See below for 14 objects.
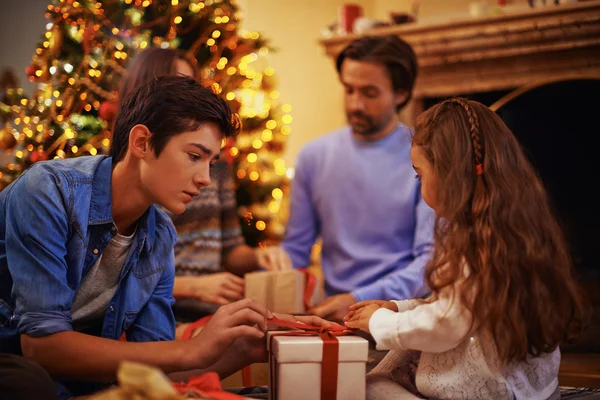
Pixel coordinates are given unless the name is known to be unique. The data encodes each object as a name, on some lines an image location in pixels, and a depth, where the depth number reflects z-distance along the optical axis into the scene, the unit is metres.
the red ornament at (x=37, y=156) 2.79
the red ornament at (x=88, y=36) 2.89
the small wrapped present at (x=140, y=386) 1.12
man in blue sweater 2.80
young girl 1.49
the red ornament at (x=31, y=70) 2.71
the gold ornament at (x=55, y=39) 2.76
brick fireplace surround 3.61
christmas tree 2.84
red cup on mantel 4.27
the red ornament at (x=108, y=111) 2.90
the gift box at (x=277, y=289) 2.30
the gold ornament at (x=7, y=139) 2.74
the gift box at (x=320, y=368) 1.49
